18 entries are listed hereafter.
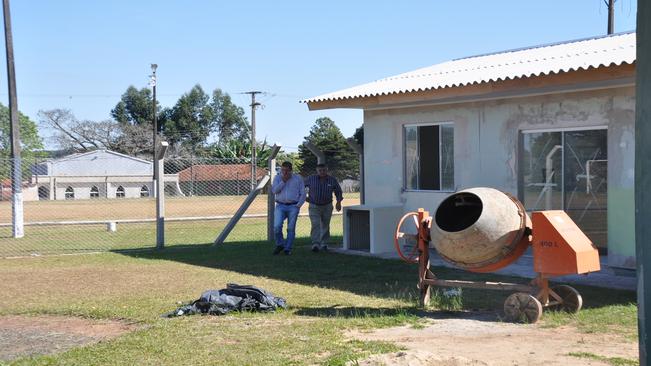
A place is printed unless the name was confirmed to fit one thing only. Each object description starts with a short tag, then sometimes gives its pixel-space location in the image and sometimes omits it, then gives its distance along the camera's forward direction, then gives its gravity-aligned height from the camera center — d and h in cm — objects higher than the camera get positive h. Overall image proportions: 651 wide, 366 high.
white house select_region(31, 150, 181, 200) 4831 +9
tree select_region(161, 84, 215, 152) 8225 +634
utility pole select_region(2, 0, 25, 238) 1877 +120
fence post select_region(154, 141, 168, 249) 1512 -37
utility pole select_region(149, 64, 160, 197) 5409 +682
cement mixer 745 -68
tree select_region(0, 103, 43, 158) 6706 +440
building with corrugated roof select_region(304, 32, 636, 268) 1048 +67
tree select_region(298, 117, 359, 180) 4589 +229
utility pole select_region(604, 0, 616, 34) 2906 +604
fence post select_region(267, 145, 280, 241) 1586 -41
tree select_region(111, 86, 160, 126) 8356 +783
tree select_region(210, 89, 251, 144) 8812 +691
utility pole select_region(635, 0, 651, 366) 298 +2
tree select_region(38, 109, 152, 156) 7975 +471
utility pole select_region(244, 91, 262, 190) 5672 +546
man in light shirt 1415 -38
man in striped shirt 1448 -42
